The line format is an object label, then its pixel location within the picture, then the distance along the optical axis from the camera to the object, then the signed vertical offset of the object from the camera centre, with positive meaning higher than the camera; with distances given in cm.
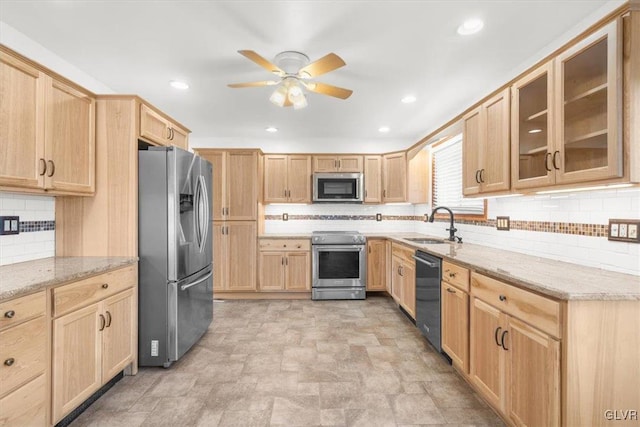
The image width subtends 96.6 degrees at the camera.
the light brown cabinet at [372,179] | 460 +56
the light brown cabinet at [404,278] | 310 -77
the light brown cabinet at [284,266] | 418 -78
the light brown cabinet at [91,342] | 157 -83
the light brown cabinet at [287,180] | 454 +53
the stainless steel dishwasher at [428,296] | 246 -76
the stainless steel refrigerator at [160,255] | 230 -35
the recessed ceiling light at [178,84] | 278 +127
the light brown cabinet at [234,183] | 415 +43
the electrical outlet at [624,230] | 154 -8
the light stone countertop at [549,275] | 122 -33
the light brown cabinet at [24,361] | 128 -72
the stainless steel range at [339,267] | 416 -78
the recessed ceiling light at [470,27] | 188 +127
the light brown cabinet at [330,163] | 456 +81
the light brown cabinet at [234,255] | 413 -61
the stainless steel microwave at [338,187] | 446 +41
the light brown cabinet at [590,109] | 134 +55
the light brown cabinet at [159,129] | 232 +76
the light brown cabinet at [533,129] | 171 +56
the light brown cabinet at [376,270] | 425 -84
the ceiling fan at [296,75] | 206 +108
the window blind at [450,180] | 328 +47
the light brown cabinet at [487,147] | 211 +55
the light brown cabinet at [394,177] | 449 +59
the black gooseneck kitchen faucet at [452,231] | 328 -20
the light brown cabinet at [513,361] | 129 -78
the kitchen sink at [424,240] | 335 -32
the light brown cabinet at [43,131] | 159 +51
